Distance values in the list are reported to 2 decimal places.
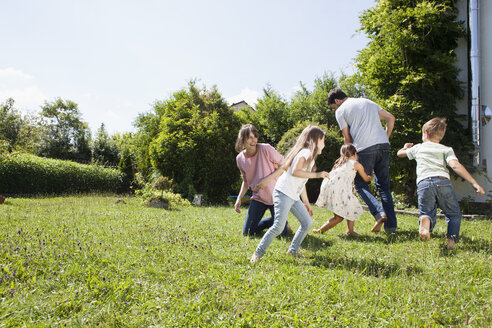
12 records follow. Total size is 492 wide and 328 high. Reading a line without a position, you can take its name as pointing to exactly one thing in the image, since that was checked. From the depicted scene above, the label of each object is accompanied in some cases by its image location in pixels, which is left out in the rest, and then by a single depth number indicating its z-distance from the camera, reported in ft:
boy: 12.88
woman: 16.97
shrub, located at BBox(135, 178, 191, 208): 31.91
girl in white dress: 16.31
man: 16.11
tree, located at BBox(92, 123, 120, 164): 119.03
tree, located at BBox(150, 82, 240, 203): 36.65
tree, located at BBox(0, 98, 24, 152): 120.58
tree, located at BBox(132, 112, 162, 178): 46.09
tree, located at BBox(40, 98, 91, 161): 139.64
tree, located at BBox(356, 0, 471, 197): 27.43
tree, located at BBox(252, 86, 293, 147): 67.24
